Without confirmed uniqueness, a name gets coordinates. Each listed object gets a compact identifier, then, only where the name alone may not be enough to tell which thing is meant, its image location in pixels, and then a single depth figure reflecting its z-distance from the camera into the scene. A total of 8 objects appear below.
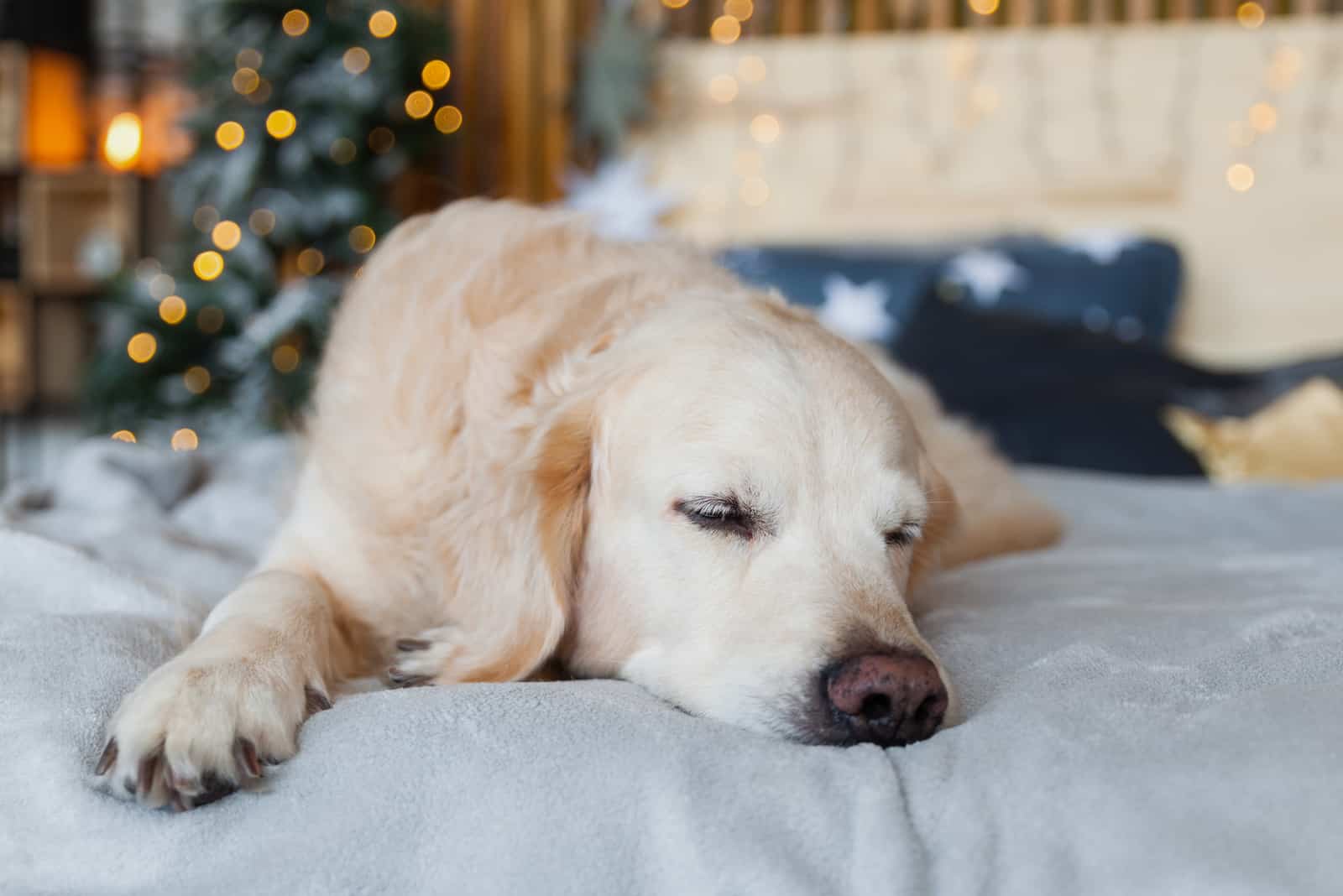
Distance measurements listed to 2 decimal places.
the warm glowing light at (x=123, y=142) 5.19
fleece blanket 0.87
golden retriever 1.09
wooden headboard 4.23
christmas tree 3.99
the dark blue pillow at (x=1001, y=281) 3.64
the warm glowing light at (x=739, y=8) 4.62
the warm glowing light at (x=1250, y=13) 4.27
